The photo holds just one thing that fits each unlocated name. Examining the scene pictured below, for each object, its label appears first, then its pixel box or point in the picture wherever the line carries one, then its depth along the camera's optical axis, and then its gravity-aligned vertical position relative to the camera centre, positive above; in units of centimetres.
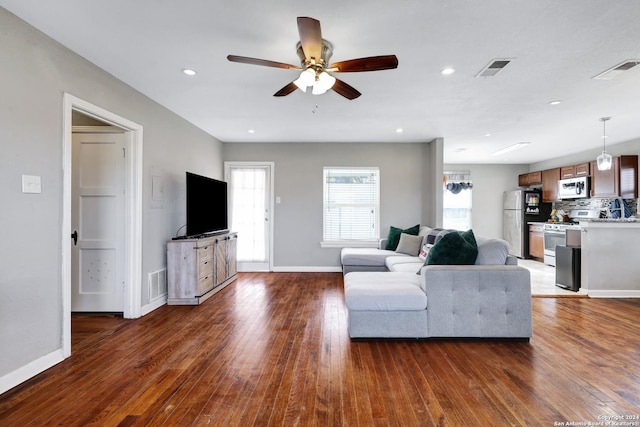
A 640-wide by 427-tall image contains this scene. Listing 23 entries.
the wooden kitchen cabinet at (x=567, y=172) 652 +90
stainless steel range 625 -36
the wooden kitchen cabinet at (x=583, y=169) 614 +90
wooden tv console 386 -75
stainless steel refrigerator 753 +1
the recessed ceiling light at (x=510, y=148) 586 +131
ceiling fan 201 +105
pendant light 449 +78
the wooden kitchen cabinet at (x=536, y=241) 702 -63
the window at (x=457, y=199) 823 +38
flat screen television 401 +9
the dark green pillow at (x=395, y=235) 528 -38
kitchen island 431 -63
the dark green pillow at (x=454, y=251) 295 -37
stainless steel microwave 614 +54
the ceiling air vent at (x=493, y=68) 267 +131
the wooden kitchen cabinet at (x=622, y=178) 538 +63
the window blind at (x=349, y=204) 596 +15
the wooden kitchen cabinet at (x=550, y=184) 698 +68
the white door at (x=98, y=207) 338 +5
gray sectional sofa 274 -84
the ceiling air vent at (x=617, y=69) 268 +131
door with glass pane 594 +4
